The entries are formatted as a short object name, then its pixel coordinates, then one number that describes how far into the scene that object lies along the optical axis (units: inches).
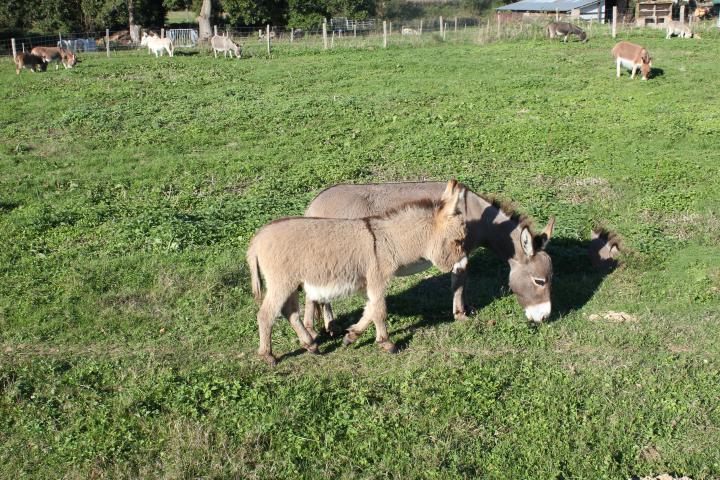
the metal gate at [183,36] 1892.2
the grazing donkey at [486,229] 331.6
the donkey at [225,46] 1385.3
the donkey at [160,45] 1479.8
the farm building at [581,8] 2207.2
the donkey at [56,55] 1273.4
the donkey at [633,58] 944.9
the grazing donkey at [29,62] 1210.6
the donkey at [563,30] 1347.2
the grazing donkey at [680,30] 1314.0
